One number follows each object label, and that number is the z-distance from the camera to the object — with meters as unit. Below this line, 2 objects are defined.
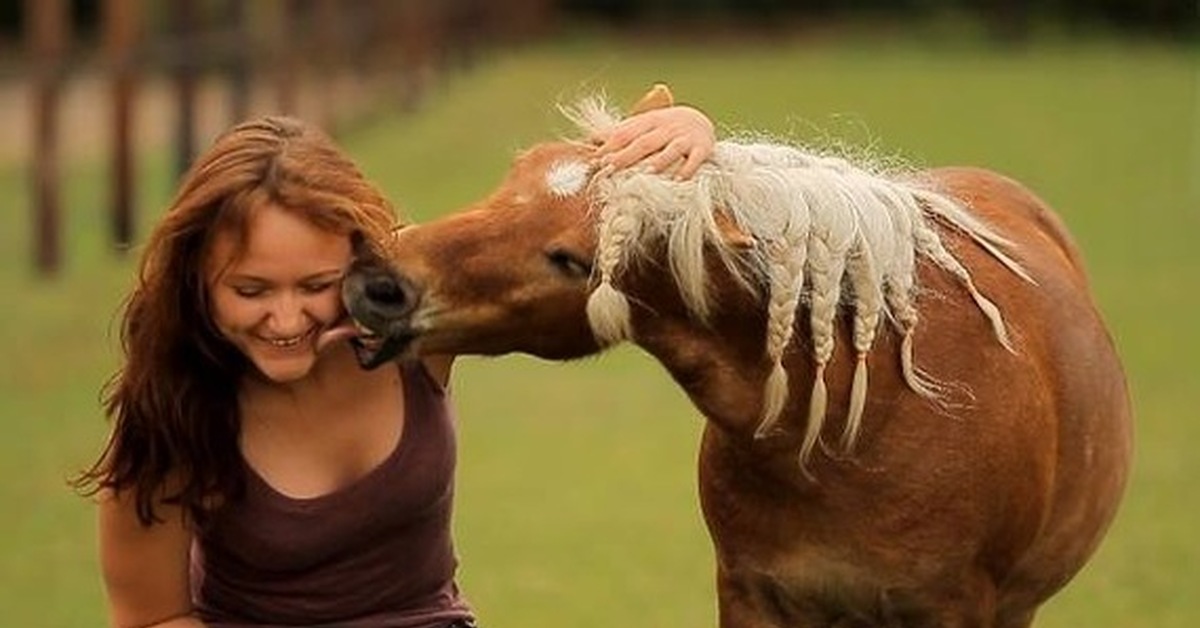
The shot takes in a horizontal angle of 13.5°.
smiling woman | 8.72
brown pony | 8.23
